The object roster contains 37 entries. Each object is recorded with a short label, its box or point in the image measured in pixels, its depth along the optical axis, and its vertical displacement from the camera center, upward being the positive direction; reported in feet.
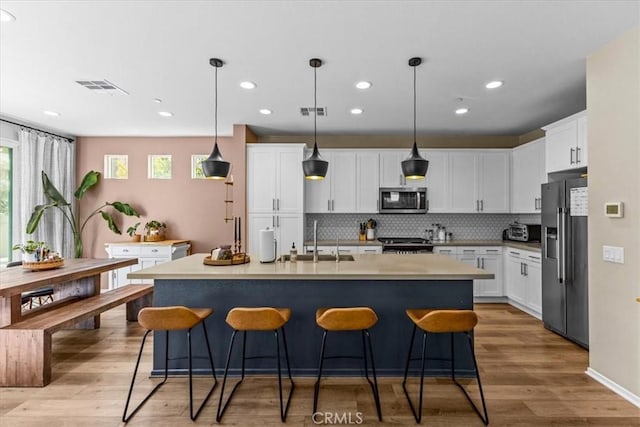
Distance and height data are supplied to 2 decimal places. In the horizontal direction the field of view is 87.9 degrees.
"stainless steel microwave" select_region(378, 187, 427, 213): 17.56 +1.13
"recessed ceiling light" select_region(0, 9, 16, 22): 7.31 +4.55
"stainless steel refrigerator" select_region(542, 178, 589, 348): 10.83 -1.32
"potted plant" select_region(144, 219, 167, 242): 18.03 -0.65
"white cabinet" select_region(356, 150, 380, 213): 17.67 +2.09
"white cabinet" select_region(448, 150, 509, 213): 17.49 +2.11
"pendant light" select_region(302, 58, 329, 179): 10.02 +1.64
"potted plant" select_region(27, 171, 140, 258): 16.51 +0.61
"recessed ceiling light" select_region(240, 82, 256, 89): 11.22 +4.62
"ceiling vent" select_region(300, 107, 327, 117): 13.89 +4.68
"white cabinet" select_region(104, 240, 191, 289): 17.19 -1.67
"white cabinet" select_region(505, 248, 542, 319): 14.02 -2.66
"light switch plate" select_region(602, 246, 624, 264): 8.21 -0.82
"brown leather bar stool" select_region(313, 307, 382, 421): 7.33 -2.21
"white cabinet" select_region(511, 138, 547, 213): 15.31 +2.19
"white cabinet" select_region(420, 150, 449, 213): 17.67 +2.06
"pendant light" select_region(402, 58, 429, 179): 9.96 +1.67
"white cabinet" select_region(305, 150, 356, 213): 17.65 +1.81
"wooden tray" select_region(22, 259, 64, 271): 10.98 -1.56
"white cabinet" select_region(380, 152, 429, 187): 17.63 +2.79
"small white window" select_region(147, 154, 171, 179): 19.13 +3.07
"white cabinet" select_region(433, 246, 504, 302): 16.51 -1.96
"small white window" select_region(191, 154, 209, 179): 19.06 +3.07
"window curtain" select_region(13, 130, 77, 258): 15.64 +1.87
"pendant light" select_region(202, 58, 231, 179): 9.85 +1.62
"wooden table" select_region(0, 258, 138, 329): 9.17 -1.86
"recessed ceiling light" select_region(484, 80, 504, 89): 11.16 +4.67
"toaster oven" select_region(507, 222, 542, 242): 16.38 -0.56
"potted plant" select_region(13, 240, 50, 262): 11.03 -1.13
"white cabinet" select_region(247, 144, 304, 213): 16.51 +1.94
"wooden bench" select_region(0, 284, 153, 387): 8.73 -3.61
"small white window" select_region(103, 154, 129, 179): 19.04 +3.06
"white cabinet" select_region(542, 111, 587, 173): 11.50 +2.86
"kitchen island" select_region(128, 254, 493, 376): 9.09 -2.32
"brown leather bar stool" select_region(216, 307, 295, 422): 7.39 -2.24
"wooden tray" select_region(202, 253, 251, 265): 9.39 -1.18
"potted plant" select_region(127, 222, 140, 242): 18.16 -0.77
